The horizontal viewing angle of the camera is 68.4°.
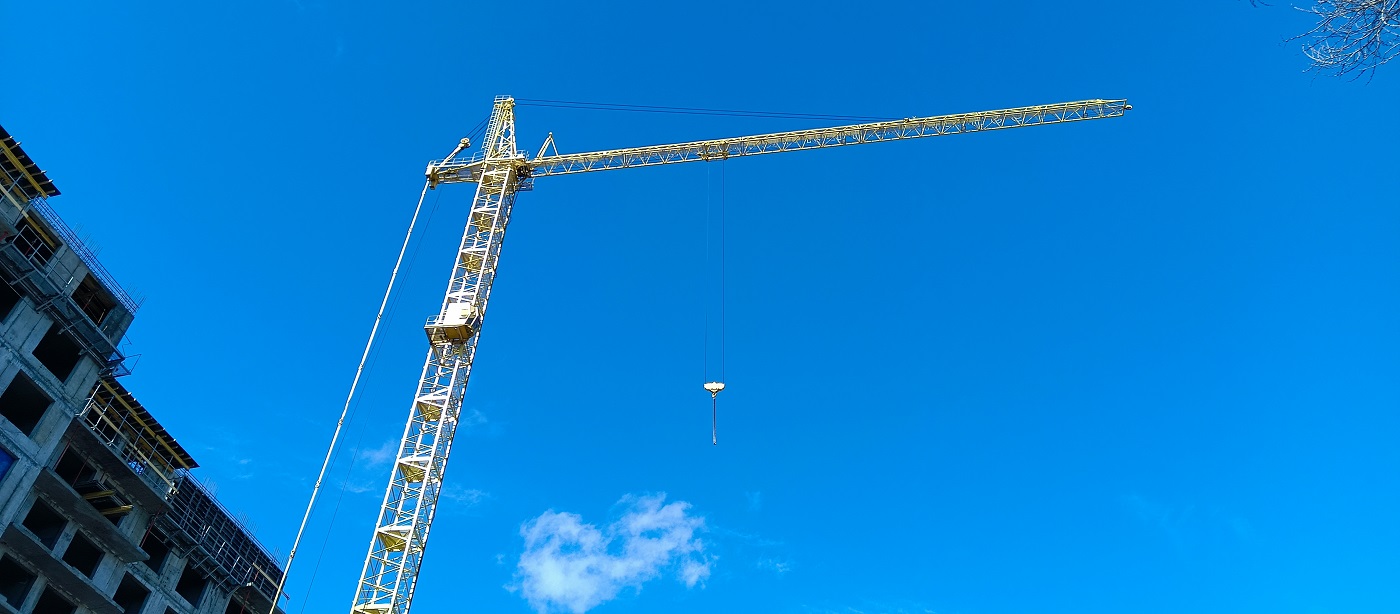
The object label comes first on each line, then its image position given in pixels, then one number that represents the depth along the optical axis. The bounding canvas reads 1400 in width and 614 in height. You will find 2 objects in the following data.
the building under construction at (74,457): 36.88
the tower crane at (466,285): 46.50
